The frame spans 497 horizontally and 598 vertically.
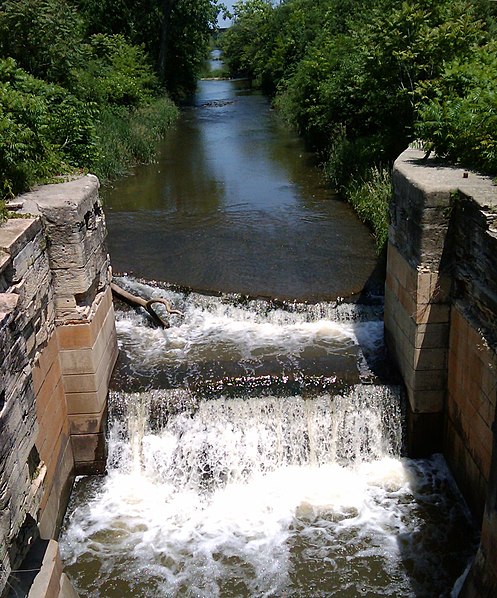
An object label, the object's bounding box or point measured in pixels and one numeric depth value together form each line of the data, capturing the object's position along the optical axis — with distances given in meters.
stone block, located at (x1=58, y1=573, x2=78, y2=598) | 5.32
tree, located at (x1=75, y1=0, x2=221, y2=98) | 30.61
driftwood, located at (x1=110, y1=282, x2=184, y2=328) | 9.72
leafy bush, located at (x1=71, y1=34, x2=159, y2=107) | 20.27
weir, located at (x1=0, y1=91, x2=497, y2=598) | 6.32
